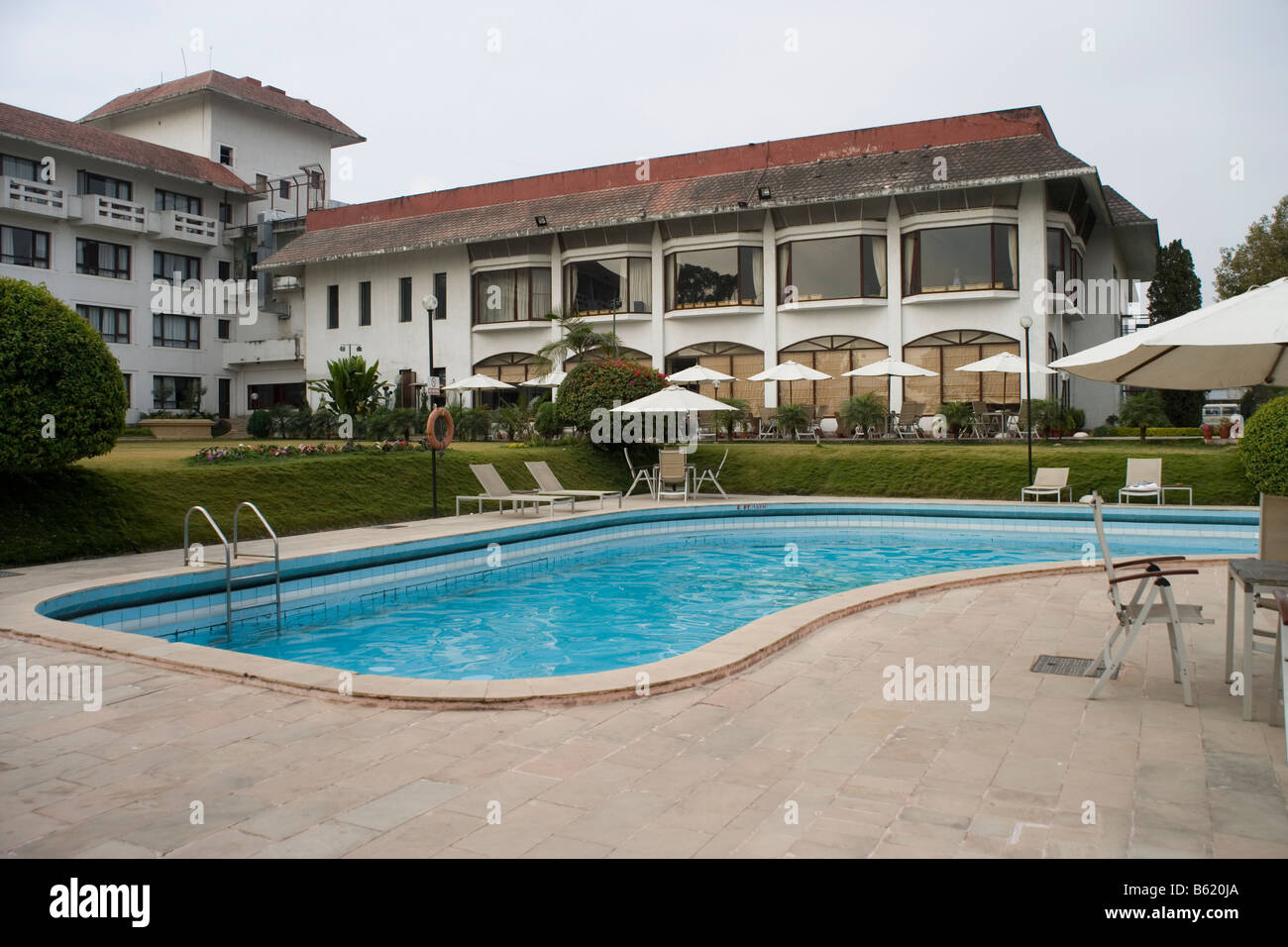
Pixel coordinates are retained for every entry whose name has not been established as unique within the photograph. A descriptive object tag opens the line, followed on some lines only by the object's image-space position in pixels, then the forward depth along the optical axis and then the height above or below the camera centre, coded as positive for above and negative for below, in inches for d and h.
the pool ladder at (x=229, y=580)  284.6 -41.1
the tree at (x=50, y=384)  367.6 +30.4
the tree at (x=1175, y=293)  1044.5 +181.9
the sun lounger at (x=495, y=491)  552.4 -23.7
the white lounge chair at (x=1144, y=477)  587.2 -19.4
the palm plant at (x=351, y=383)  789.9 +62.2
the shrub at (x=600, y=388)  730.8 +52.3
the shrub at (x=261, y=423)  1137.4 +40.3
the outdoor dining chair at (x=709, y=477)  698.8 -20.8
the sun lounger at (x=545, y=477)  594.5 -16.4
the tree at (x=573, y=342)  994.7 +124.3
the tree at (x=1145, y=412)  827.4 +32.6
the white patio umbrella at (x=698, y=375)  881.6 +74.3
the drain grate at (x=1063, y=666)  200.4 -49.2
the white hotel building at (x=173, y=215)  1203.2 +346.5
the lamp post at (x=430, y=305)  551.1 +93.2
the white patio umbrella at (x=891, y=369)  846.5 +75.3
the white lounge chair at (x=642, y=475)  682.8 -18.7
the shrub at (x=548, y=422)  789.2 +27.0
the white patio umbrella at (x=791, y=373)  888.3 +76.0
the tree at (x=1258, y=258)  1389.0 +297.8
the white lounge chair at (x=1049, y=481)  612.1 -22.4
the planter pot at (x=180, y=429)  1177.4 +35.4
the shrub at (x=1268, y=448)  522.3 -0.6
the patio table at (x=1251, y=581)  165.2 -24.7
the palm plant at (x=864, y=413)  883.4 +36.2
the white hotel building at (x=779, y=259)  914.7 +226.6
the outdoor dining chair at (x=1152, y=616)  173.9 -33.4
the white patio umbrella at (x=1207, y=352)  166.9 +21.0
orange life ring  550.3 +12.0
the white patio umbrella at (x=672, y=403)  642.8 +34.6
